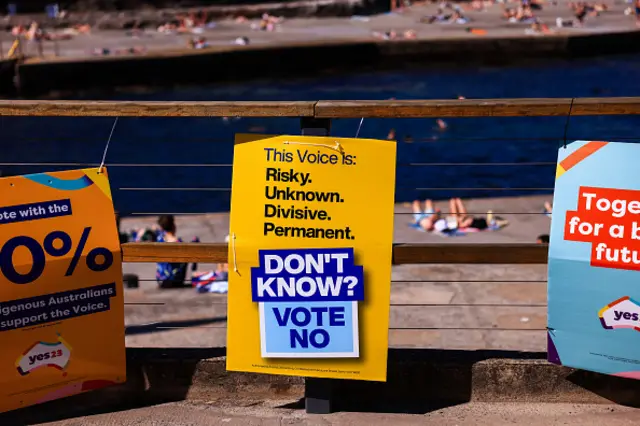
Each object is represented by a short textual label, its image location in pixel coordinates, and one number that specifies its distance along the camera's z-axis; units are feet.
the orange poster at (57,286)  15.20
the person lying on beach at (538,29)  118.11
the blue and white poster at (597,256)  14.92
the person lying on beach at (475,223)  47.24
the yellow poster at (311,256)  15.30
